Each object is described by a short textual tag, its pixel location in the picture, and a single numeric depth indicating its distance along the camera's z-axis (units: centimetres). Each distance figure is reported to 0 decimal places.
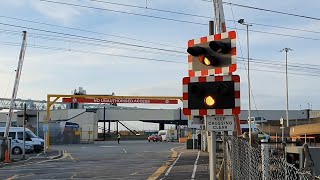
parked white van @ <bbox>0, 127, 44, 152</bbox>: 3716
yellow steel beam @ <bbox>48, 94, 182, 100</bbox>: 4539
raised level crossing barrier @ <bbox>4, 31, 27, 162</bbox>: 3098
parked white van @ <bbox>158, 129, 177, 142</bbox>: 7440
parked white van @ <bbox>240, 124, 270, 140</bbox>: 5521
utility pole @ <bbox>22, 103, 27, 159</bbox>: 2914
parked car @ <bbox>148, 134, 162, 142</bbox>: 7306
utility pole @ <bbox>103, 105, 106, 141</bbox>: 8901
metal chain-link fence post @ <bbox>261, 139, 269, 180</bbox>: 707
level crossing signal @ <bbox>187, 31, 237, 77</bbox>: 798
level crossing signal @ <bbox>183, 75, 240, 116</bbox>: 771
